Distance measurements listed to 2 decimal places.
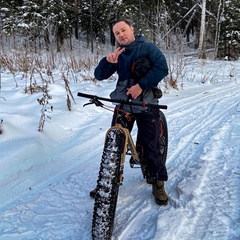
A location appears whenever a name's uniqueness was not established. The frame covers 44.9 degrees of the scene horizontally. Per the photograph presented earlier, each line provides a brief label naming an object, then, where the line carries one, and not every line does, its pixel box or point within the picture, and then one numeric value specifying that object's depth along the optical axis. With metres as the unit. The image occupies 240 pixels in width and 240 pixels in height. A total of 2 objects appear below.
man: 2.18
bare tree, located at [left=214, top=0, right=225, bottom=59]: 15.93
